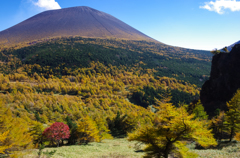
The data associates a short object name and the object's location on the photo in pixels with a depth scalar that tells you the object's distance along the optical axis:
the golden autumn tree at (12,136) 18.48
